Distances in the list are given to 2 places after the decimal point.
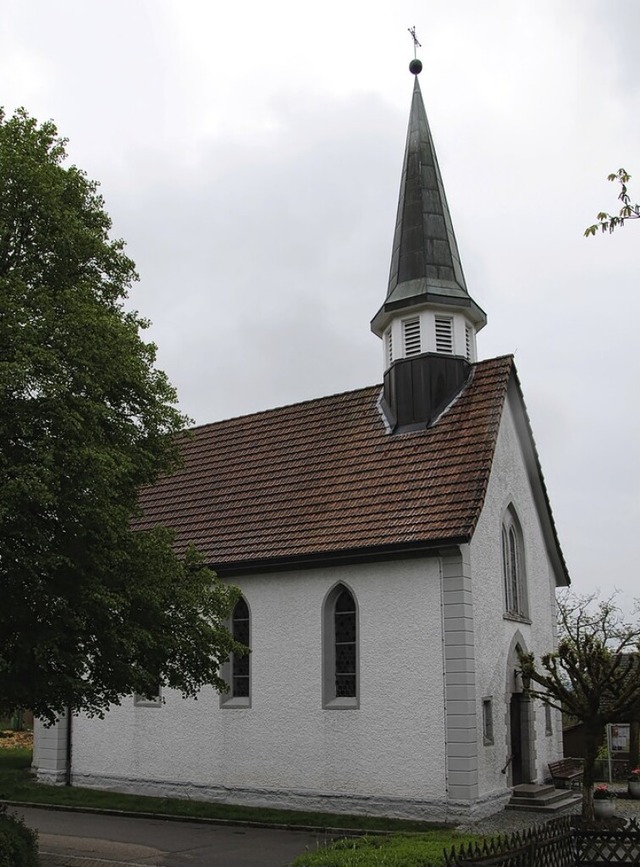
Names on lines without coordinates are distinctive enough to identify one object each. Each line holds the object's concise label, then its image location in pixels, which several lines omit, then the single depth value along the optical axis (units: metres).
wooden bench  19.42
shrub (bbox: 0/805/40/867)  10.47
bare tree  14.49
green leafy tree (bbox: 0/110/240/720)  11.07
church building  16.44
